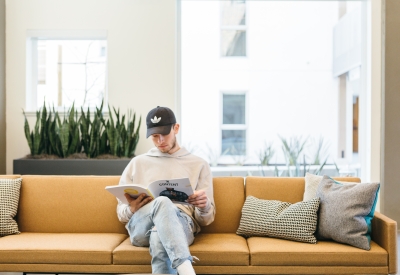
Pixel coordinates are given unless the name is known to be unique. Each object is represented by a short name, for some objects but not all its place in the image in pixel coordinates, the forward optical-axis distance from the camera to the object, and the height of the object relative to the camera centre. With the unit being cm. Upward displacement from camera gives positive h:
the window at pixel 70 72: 516 +72
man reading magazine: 244 -39
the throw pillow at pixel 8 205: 301 -44
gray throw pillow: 271 -44
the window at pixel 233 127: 691 +16
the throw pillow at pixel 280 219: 281 -50
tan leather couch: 265 -63
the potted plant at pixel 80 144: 439 -6
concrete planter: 439 -27
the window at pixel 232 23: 698 +170
